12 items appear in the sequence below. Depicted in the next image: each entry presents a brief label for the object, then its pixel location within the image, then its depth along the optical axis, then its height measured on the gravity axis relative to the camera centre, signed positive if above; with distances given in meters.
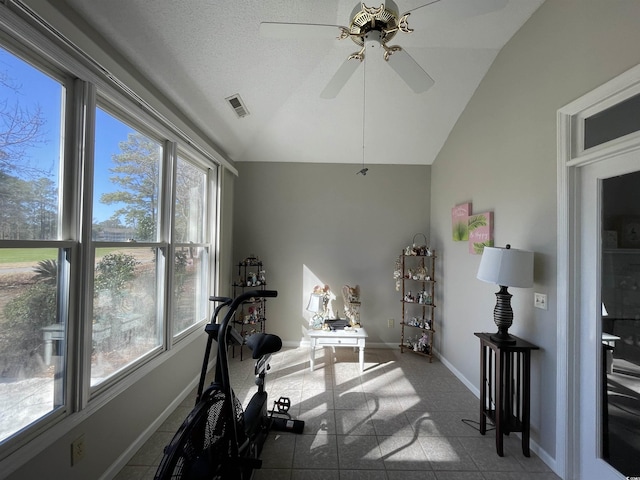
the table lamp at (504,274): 1.86 -0.19
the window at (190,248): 2.60 -0.05
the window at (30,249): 1.16 -0.04
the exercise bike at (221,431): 1.03 -0.85
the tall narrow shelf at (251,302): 3.60 -0.80
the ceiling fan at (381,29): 1.27 +1.15
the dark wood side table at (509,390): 1.87 -1.05
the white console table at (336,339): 3.16 -1.13
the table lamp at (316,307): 3.39 -0.79
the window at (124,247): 1.67 -0.03
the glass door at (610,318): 1.45 -0.41
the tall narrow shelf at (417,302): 3.51 -0.74
